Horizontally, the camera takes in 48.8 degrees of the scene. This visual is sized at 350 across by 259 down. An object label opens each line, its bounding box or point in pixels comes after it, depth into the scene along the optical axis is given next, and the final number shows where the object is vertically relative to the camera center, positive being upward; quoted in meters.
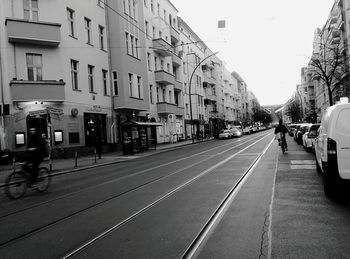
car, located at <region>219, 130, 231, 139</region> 53.73 -1.08
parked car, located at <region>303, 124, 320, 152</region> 19.09 -0.74
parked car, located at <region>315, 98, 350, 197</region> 6.98 -0.50
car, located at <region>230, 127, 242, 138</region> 56.92 -0.93
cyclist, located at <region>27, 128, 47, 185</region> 10.30 -0.44
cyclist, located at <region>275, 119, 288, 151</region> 19.48 -0.27
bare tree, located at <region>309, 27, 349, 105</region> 32.19 +10.11
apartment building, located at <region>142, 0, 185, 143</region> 40.97 +7.36
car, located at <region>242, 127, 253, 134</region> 70.29 -0.91
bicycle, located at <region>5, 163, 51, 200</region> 9.74 -1.14
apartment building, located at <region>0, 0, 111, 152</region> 22.45 +4.17
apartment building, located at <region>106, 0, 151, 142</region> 31.64 +6.02
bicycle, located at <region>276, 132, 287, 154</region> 19.48 -0.72
